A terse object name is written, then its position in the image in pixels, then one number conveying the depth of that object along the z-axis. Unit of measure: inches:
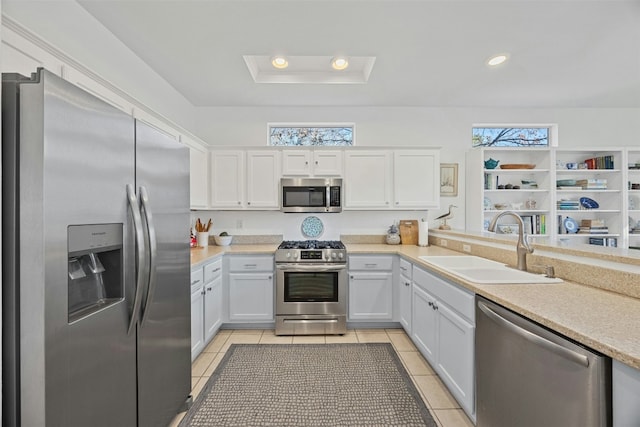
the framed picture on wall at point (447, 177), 155.4
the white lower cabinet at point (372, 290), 124.8
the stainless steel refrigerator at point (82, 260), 35.0
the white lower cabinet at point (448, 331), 67.0
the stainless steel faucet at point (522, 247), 77.5
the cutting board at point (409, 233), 147.3
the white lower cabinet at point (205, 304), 94.3
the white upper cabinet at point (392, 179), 141.1
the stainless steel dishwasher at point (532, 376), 37.2
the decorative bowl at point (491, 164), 152.3
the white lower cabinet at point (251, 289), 124.3
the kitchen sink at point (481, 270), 68.5
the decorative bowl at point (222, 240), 142.4
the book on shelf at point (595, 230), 151.2
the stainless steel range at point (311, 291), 121.5
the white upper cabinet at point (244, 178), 139.9
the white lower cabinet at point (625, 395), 33.6
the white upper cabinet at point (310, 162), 139.7
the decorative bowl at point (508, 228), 151.3
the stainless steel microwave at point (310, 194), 138.2
